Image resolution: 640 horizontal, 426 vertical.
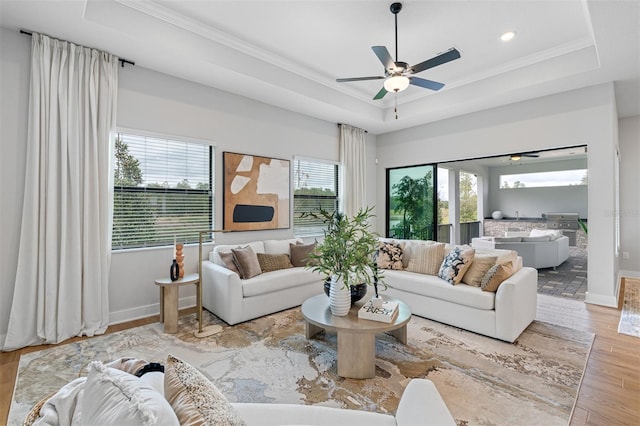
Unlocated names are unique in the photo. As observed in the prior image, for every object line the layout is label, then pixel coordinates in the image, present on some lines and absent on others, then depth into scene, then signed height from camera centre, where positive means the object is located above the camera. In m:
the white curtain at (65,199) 2.88 +0.15
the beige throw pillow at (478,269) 3.31 -0.61
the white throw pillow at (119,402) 0.67 -0.43
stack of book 2.47 -0.81
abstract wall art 4.36 +0.33
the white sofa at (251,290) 3.38 -0.91
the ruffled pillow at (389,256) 4.17 -0.58
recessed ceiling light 3.42 +2.01
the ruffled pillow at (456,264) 3.40 -0.57
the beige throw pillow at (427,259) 3.83 -0.57
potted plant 2.55 -0.37
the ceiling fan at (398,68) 2.69 +1.36
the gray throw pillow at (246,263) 3.69 -0.59
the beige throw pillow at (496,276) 3.07 -0.63
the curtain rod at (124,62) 3.42 +1.71
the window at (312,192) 5.31 +0.40
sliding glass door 6.02 +0.23
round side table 3.22 -0.93
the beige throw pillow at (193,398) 0.76 -0.49
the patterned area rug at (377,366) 2.06 -1.24
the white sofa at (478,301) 2.93 -0.93
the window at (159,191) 3.55 +0.29
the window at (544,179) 8.44 +1.00
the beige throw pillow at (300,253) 4.30 -0.55
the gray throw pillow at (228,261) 3.71 -0.57
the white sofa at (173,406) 0.70 -0.52
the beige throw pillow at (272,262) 4.01 -0.63
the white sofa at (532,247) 5.86 -0.65
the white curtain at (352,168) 5.89 +0.90
